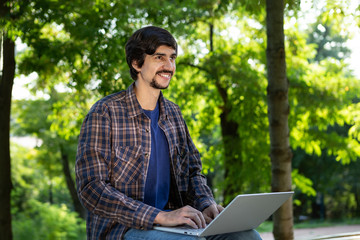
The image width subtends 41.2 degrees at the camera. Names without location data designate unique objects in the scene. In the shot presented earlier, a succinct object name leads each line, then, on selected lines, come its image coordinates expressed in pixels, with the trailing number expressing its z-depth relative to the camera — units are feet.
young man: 7.06
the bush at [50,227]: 32.63
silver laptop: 6.19
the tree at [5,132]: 24.07
